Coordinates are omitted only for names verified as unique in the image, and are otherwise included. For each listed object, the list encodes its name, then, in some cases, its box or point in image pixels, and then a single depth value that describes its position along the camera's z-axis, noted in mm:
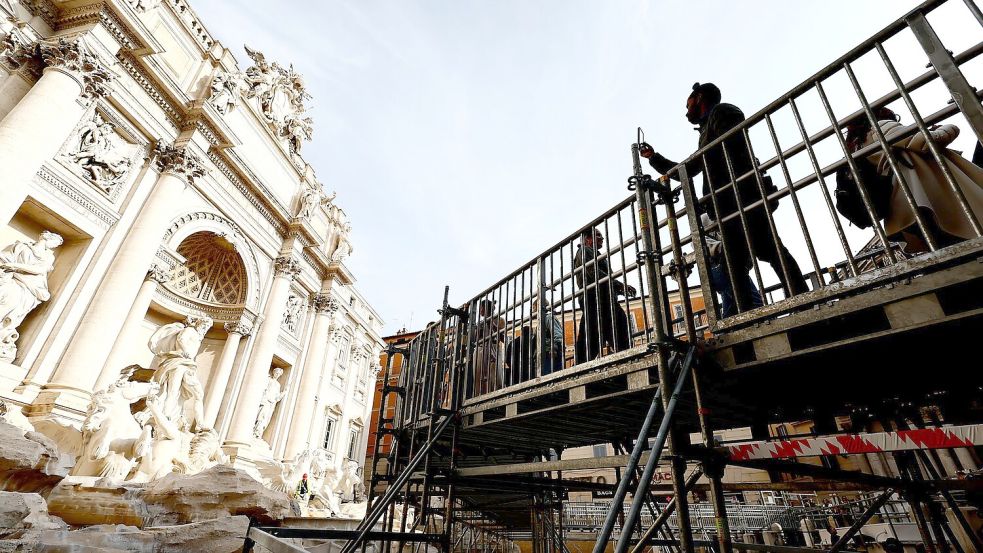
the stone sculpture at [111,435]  9180
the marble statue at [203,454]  11723
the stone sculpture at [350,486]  19127
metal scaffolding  2143
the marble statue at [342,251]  21659
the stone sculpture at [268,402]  16734
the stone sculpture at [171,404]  10414
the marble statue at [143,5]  12719
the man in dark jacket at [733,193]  3154
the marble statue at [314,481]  15156
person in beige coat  2314
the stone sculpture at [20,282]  8984
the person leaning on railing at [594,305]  3596
